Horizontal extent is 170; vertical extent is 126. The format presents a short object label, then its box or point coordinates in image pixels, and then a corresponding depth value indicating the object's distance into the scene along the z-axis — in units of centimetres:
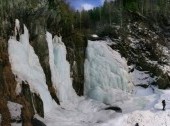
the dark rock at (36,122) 997
